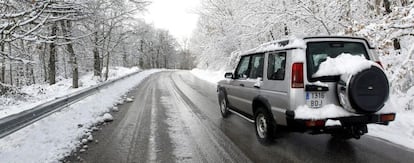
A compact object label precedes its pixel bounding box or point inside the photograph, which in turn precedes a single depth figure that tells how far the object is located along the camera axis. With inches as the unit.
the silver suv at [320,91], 173.5
